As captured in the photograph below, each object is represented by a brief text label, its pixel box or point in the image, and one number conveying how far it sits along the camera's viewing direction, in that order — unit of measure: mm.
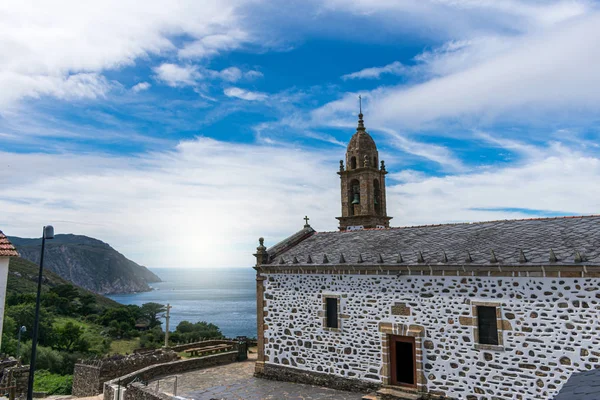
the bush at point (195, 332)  37906
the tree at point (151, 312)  57781
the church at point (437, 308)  11539
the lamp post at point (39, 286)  10219
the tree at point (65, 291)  56719
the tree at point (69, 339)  35331
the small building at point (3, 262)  12875
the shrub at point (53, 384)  21600
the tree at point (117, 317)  49812
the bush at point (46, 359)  28859
